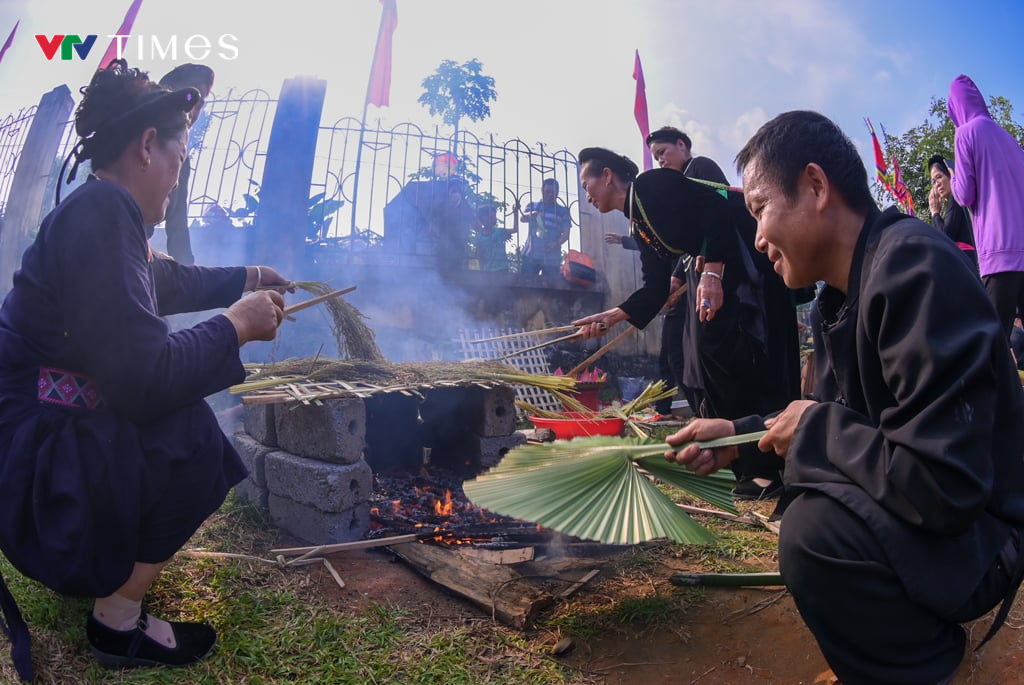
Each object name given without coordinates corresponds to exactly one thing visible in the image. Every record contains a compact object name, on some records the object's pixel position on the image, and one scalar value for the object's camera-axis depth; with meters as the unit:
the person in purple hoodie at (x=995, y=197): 4.04
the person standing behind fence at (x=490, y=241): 9.89
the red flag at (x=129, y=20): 10.66
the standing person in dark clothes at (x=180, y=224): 5.51
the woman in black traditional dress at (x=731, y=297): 3.50
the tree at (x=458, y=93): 11.92
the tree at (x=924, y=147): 13.75
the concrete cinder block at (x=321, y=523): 3.14
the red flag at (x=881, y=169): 13.92
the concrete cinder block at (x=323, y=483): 3.12
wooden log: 2.42
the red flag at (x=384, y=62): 11.07
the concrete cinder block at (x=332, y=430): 3.19
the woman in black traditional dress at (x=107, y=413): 1.81
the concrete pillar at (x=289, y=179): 7.77
